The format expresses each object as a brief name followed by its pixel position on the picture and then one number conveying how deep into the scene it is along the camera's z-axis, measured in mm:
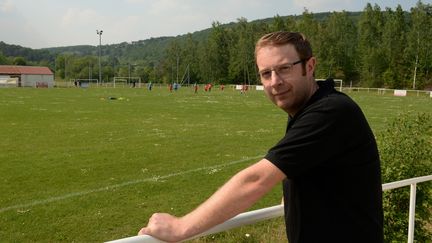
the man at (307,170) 2047
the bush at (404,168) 5297
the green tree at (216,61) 116938
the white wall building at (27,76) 89875
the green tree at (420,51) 78688
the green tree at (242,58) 106675
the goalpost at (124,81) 111175
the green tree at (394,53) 81500
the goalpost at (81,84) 95562
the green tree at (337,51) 91188
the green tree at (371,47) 84375
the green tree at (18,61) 169088
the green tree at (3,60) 166512
